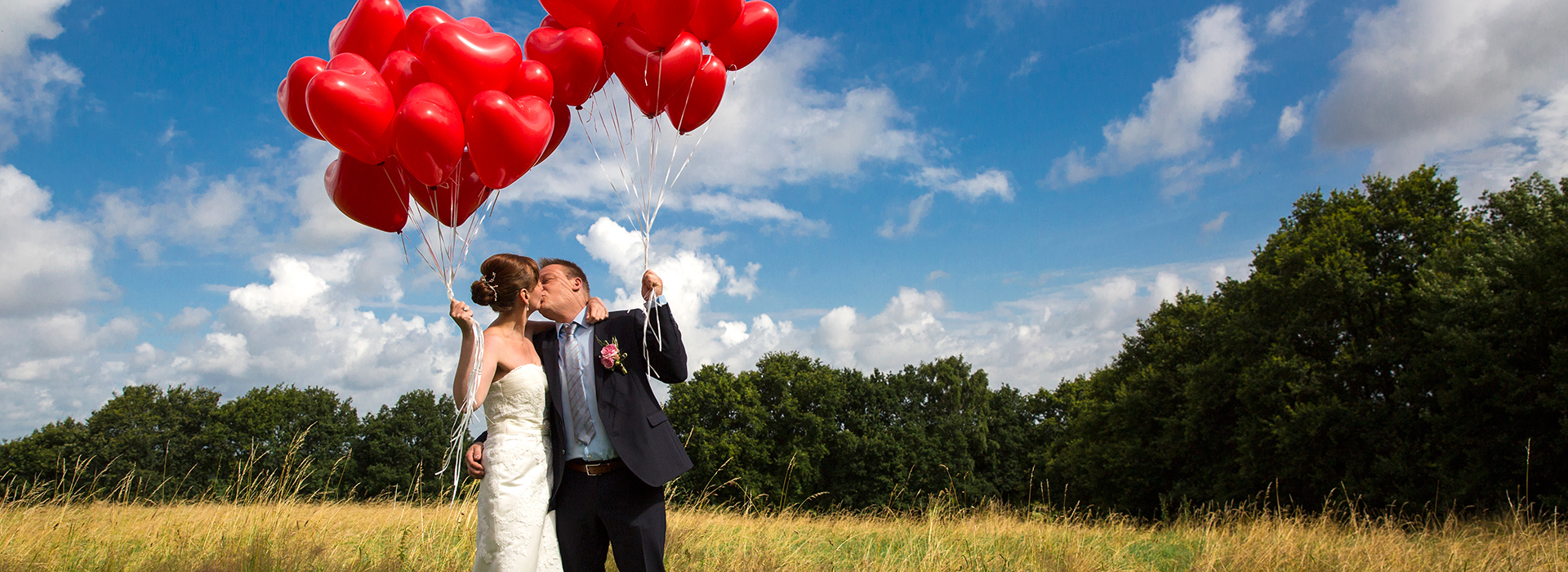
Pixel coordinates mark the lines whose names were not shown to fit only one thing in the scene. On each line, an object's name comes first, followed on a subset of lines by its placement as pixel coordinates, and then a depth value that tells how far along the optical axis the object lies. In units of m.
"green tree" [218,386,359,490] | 36.59
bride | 2.68
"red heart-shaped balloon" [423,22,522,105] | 3.18
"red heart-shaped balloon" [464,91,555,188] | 3.10
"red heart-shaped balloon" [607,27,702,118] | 3.70
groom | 2.71
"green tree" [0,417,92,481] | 34.06
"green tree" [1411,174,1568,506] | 12.89
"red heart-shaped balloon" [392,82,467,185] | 3.02
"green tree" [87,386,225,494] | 34.28
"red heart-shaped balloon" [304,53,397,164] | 3.01
